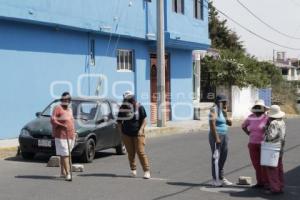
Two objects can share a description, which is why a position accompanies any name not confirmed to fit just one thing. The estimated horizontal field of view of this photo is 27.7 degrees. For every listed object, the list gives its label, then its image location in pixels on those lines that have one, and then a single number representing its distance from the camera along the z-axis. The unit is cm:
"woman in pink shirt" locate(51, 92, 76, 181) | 1150
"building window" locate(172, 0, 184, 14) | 2942
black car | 1393
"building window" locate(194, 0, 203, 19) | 3281
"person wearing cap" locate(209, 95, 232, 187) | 1089
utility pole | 2470
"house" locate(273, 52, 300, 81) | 10854
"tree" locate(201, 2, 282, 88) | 3766
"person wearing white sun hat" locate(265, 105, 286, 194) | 1016
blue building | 1856
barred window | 2521
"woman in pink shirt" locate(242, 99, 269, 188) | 1064
